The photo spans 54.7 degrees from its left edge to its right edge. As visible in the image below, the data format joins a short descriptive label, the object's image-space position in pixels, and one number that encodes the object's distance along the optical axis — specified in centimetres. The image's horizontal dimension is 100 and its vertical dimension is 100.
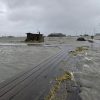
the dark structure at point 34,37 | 3303
